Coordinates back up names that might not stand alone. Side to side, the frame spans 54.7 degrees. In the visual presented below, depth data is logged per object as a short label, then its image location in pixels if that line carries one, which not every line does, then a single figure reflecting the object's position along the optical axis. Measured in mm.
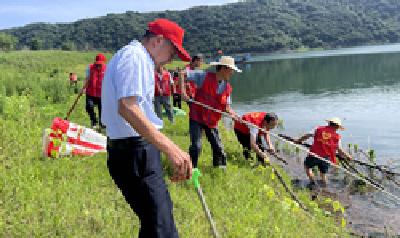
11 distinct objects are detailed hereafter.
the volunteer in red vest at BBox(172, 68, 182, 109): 18091
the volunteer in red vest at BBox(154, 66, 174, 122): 13031
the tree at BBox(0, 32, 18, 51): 109938
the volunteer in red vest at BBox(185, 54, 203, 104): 11550
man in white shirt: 2922
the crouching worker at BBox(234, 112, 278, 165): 8922
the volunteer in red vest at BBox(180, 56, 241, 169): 7703
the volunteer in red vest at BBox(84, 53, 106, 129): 11133
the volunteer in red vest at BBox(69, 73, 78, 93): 23125
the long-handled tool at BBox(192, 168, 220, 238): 3599
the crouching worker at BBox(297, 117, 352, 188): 9914
